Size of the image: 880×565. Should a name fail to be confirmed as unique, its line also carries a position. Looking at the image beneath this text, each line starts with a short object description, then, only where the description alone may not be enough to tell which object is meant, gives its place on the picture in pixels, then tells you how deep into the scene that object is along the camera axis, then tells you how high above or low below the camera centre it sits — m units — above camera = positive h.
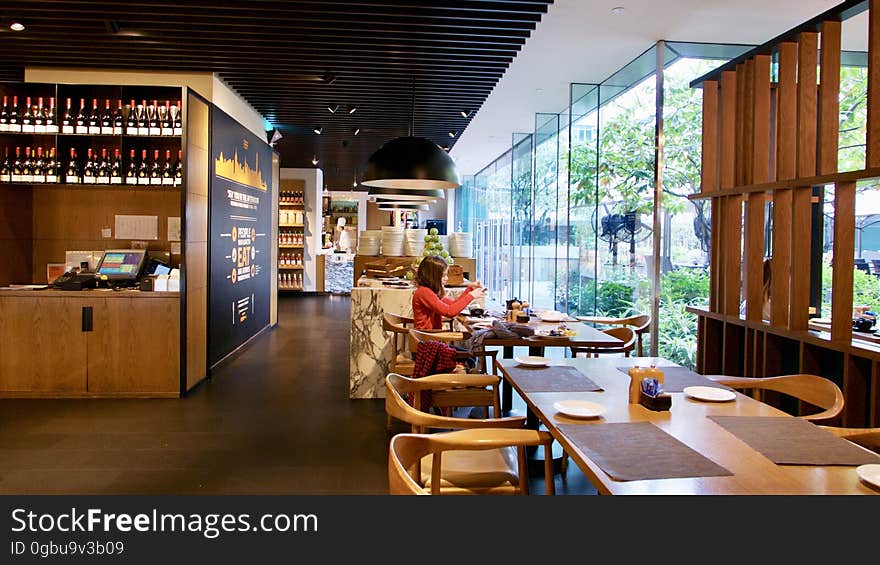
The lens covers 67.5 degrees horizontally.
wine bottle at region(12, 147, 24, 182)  6.19 +0.86
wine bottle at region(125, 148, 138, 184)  6.27 +0.83
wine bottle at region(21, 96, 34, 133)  6.17 +1.28
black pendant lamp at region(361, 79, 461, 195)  5.64 +0.85
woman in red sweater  5.13 -0.29
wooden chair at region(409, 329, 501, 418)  3.38 -0.77
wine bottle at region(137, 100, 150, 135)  6.26 +1.35
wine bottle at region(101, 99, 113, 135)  6.26 +1.30
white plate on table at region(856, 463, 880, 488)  1.77 -0.57
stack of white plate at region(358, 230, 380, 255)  9.41 +0.27
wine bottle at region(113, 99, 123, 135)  6.27 +1.30
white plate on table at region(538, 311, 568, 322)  5.38 -0.44
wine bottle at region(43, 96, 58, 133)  6.21 +1.30
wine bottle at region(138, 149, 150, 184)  6.30 +0.85
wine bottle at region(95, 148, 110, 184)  6.32 +0.88
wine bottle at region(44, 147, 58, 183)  6.25 +0.87
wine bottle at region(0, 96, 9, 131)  6.15 +1.34
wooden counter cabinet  6.02 -0.77
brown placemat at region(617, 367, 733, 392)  2.97 -0.54
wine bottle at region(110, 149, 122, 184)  6.29 +0.87
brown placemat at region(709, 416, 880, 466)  2.01 -0.58
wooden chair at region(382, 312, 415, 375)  5.26 -0.74
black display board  7.29 +0.33
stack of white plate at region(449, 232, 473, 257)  9.79 +0.28
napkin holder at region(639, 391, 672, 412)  2.57 -0.54
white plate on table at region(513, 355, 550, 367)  3.40 -0.51
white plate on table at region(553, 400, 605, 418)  2.42 -0.54
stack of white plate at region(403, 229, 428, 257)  9.25 +0.30
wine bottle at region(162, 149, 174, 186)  6.34 +0.86
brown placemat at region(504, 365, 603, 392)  2.93 -0.54
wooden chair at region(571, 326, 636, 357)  4.48 -0.55
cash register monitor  6.43 -0.05
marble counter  6.21 -0.70
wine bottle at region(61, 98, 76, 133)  6.25 +1.29
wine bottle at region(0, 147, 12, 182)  6.16 +0.83
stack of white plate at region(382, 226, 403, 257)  9.25 +0.28
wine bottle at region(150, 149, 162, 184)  6.32 +0.86
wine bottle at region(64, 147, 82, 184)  6.30 +0.82
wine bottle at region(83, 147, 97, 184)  6.28 +0.87
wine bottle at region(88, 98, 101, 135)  6.26 +1.29
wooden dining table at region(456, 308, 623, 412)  4.38 -0.51
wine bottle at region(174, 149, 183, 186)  6.31 +0.86
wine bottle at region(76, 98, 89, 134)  6.25 +1.30
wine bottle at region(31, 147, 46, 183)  6.23 +0.89
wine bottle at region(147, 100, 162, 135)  6.29 +1.37
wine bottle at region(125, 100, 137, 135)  6.25 +1.31
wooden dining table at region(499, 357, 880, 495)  1.77 -0.59
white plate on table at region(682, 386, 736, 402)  2.72 -0.54
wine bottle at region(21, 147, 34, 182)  6.21 +0.88
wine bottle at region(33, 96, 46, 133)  6.18 +1.30
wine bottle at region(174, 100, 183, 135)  6.30 +1.34
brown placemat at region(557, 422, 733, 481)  1.87 -0.58
